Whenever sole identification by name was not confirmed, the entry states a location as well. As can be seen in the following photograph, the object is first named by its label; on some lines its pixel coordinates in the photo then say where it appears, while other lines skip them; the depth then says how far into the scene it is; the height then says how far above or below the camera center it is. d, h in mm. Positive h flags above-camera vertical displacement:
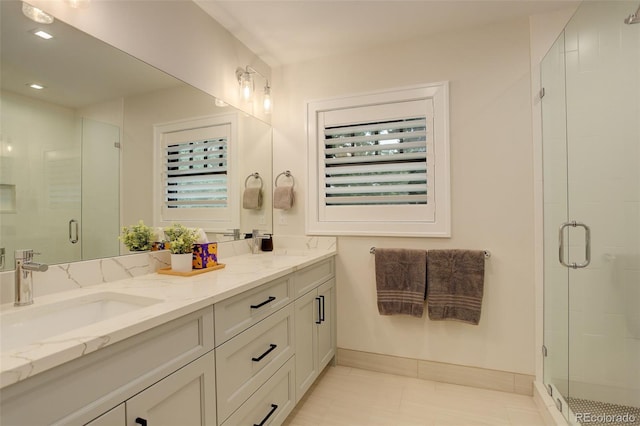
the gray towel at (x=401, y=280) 2191 -482
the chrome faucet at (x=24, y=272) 1042 -195
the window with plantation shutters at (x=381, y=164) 2236 +358
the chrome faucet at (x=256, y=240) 2423 -210
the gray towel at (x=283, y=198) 2531 +117
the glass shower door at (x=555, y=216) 1814 -31
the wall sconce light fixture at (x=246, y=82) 2299 +957
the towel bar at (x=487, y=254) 2113 -285
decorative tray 1530 -292
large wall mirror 1092 +306
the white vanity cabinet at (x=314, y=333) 1840 -794
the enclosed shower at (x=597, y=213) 1571 -12
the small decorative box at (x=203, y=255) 1671 -228
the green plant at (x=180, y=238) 1576 -128
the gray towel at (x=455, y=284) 2088 -489
